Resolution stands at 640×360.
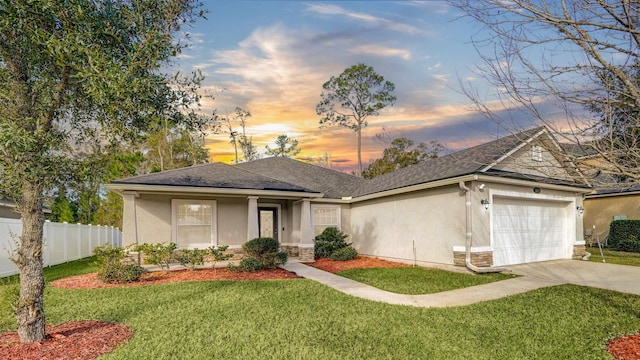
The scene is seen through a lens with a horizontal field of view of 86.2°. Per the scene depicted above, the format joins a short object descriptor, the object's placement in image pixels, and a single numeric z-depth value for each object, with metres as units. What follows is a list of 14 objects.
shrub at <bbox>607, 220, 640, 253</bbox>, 15.45
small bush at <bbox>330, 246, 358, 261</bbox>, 14.29
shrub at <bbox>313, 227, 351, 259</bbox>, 14.96
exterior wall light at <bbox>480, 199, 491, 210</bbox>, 10.50
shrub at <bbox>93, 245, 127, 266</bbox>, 9.84
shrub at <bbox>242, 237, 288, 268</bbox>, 11.82
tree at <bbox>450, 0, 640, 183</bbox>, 3.93
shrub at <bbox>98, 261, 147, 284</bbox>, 9.53
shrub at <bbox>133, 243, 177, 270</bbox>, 10.59
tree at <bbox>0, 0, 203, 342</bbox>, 4.32
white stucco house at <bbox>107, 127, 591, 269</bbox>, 10.77
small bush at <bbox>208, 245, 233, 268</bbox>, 11.45
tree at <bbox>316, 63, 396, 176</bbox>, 30.05
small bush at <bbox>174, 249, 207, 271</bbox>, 11.09
